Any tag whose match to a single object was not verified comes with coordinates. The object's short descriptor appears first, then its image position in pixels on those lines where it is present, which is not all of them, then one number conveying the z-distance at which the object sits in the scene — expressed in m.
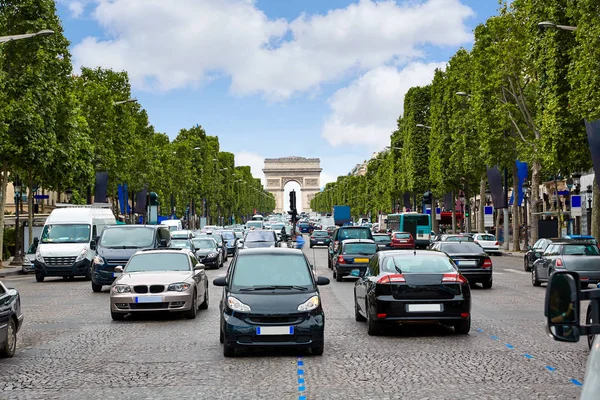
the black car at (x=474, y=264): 27.42
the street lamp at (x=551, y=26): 32.26
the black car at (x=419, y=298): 14.91
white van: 33.16
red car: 55.41
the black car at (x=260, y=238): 49.19
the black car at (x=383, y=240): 55.22
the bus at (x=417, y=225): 71.88
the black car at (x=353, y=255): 31.58
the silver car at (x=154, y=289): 18.05
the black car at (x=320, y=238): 73.25
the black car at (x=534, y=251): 33.09
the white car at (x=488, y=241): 56.38
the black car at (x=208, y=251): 41.12
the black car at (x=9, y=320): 12.34
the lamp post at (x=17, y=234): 46.04
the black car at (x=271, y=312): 12.69
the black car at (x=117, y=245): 27.69
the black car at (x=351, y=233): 44.34
